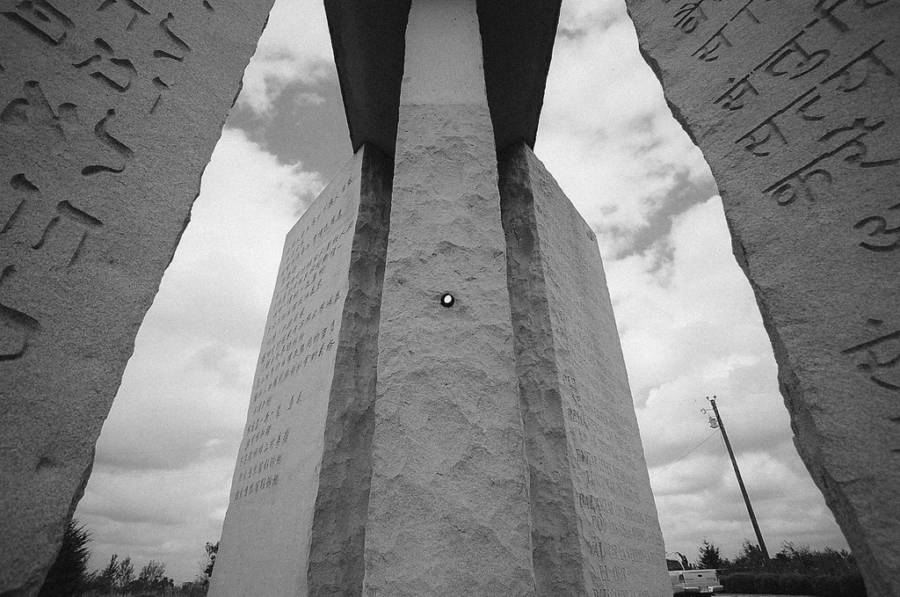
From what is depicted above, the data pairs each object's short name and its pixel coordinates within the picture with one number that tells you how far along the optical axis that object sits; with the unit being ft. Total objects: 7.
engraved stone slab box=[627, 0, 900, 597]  4.01
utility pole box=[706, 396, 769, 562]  48.55
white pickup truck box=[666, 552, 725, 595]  44.24
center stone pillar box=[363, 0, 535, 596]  6.08
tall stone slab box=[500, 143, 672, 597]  9.02
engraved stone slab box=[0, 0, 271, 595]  3.57
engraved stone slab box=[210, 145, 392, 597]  9.21
